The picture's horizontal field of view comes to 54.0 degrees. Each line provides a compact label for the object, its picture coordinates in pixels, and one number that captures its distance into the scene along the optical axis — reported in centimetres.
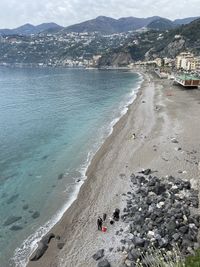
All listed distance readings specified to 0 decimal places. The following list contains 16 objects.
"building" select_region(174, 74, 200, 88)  5517
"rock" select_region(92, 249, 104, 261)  1121
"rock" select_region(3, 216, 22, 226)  1405
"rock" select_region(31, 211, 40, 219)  1452
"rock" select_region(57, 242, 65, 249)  1217
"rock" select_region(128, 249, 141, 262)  1054
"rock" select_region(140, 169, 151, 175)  1780
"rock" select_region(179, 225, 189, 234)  1141
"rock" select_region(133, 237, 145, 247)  1109
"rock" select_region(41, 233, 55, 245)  1249
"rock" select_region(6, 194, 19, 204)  1602
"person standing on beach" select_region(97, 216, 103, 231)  1291
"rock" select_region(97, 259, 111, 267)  1063
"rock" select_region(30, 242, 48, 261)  1170
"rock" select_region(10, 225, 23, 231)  1359
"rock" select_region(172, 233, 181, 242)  1103
